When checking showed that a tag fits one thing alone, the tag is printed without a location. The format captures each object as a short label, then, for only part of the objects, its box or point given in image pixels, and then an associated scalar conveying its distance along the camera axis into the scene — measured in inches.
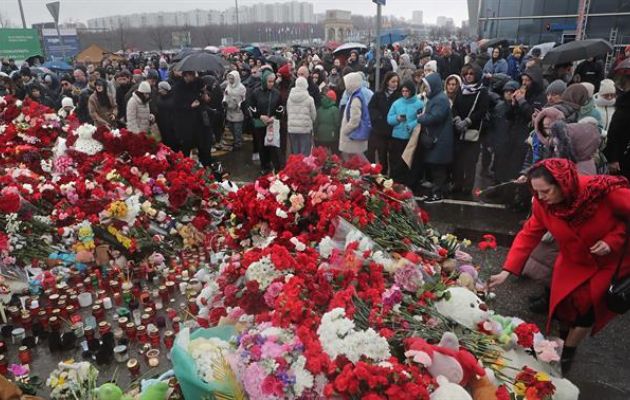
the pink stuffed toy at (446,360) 86.5
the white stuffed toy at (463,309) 105.5
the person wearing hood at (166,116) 274.4
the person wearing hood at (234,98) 360.5
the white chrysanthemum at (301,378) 84.0
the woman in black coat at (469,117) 246.8
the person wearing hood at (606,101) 211.9
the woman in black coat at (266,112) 302.2
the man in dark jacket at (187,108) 271.1
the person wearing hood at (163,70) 558.6
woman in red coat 114.1
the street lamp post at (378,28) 291.6
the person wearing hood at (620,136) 192.2
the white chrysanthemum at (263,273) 110.3
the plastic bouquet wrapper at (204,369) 89.3
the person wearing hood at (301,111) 280.4
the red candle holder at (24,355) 136.9
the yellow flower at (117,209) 185.2
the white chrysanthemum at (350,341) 86.7
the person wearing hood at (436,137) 235.1
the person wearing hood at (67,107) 314.7
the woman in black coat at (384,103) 263.4
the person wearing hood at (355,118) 258.4
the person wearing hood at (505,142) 248.5
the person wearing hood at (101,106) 313.6
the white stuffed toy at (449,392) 81.7
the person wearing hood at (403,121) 248.1
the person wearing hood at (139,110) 290.7
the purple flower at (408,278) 109.7
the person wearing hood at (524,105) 237.3
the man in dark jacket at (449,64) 517.7
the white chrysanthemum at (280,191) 141.2
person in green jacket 293.3
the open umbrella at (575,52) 307.7
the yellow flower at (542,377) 90.6
